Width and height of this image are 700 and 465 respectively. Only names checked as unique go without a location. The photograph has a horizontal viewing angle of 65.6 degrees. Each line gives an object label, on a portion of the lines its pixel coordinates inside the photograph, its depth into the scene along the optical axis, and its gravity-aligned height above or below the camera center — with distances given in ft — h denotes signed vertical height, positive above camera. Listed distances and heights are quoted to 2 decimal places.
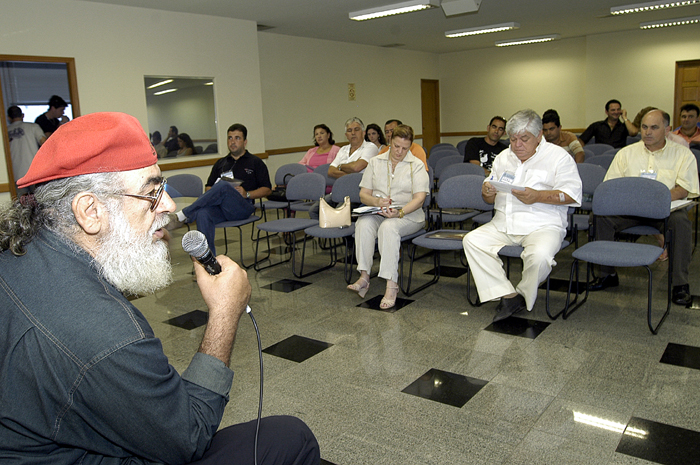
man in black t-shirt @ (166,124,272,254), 15.71 -1.38
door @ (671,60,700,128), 36.70 +2.78
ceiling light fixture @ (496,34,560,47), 38.45 +6.58
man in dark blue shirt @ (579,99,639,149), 26.40 -0.07
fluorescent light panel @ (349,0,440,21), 24.32 +5.97
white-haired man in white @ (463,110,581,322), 11.92 -1.85
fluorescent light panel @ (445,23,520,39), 32.91 +6.48
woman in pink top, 23.77 -0.38
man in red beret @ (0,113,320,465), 3.12 -1.03
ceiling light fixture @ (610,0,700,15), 27.27 +6.16
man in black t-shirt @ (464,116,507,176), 21.42 -0.49
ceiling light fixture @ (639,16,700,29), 33.04 +6.43
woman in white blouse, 13.55 -1.74
